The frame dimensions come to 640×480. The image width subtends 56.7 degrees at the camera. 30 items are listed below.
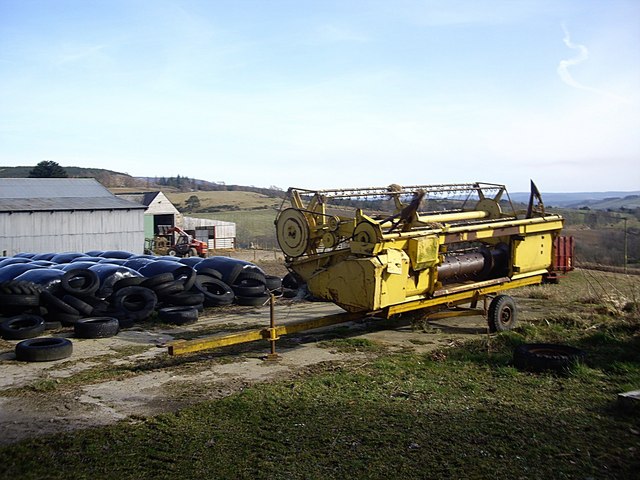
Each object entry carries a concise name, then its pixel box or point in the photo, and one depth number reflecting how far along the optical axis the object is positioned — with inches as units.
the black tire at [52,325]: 439.2
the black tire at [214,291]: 538.9
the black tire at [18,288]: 442.9
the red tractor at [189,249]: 1328.7
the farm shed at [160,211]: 1576.0
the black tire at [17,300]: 432.8
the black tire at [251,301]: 560.4
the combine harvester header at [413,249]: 367.6
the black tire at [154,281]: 502.6
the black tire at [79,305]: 451.5
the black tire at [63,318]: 443.8
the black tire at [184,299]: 503.5
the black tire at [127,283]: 495.2
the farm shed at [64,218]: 1072.2
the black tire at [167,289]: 502.3
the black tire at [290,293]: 616.7
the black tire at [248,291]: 564.1
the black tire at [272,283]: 613.9
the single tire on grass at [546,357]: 311.6
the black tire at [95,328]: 415.8
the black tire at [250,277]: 590.9
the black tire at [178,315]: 470.0
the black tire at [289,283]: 634.8
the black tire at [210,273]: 567.8
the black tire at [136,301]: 468.7
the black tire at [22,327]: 406.0
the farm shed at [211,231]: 1673.2
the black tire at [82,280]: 475.5
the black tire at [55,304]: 442.6
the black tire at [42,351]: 349.1
